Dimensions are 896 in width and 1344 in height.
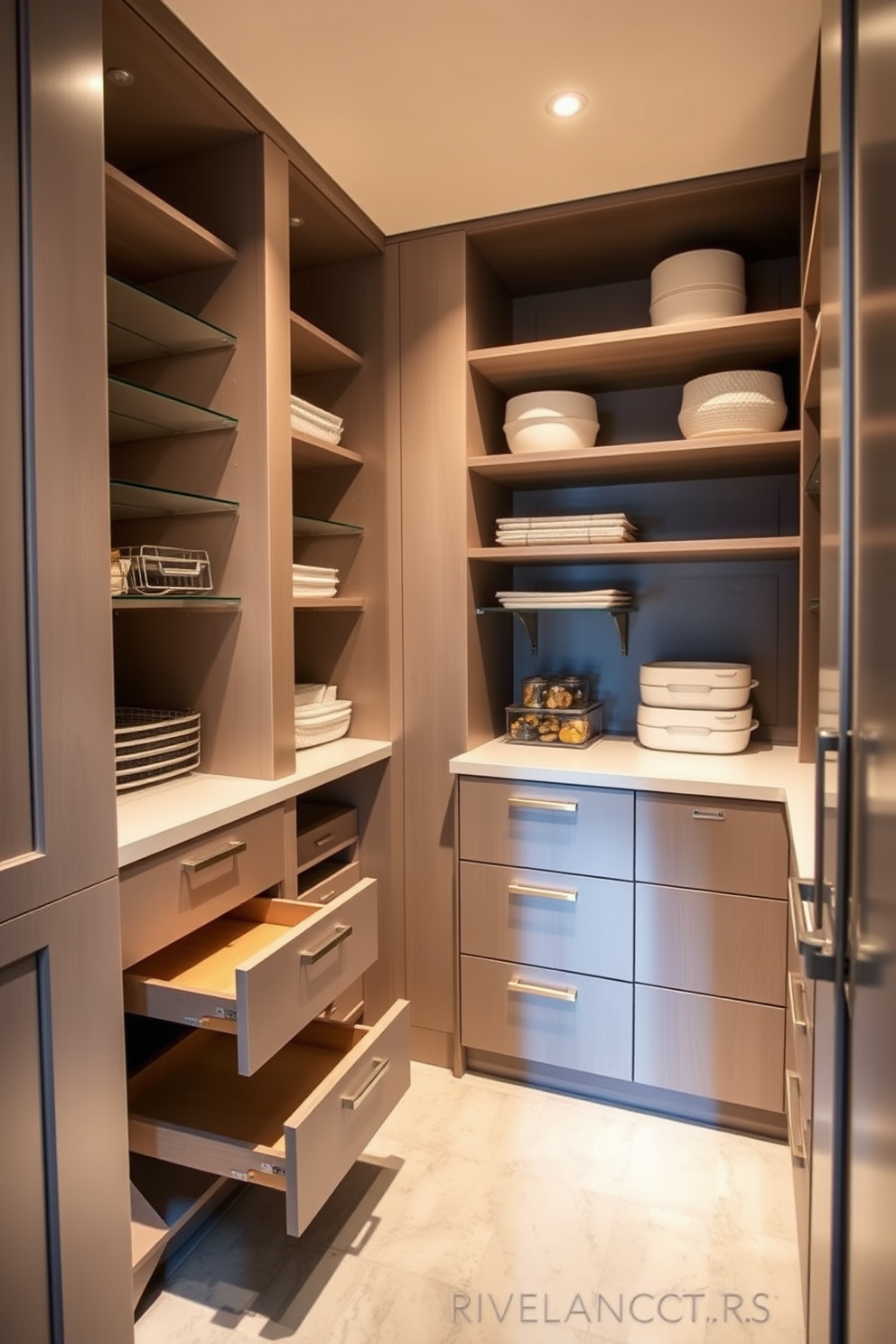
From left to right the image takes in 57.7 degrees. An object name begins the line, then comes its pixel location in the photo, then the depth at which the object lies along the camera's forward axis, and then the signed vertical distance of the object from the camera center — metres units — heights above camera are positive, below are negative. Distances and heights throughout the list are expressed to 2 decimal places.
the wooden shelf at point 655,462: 2.00 +0.50
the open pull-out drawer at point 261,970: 1.35 -0.60
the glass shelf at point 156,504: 1.72 +0.32
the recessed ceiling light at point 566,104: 1.66 +1.12
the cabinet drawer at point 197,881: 1.38 -0.44
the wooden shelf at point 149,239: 1.50 +0.85
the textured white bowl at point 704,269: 2.05 +0.95
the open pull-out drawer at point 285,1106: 1.38 -0.87
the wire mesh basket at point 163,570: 1.63 +0.17
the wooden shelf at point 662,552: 2.00 +0.25
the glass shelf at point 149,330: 1.60 +0.69
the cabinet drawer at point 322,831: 2.11 -0.50
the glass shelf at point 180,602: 1.51 +0.10
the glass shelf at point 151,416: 1.65 +0.51
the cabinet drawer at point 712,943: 1.89 -0.71
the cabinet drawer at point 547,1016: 2.06 -0.97
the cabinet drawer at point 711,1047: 1.92 -0.97
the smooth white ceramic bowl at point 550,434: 2.22 +0.59
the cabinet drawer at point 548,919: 2.05 -0.71
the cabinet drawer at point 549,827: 2.02 -0.46
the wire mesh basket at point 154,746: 1.65 -0.20
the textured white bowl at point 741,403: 2.03 +0.61
